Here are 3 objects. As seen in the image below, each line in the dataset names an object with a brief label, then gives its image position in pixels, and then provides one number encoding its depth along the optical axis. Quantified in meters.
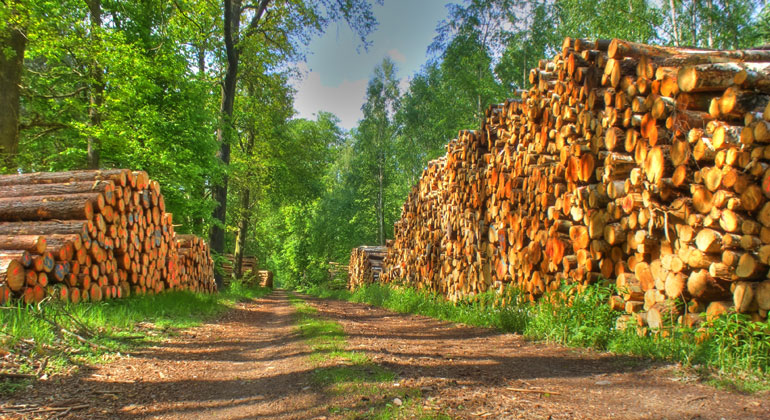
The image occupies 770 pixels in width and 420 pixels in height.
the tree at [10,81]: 9.32
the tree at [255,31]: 12.61
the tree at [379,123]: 30.33
